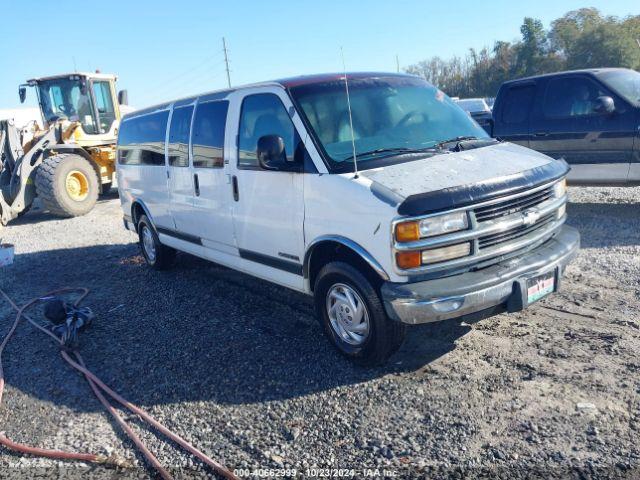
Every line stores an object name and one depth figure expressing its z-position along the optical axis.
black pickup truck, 7.38
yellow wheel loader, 11.77
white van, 3.38
